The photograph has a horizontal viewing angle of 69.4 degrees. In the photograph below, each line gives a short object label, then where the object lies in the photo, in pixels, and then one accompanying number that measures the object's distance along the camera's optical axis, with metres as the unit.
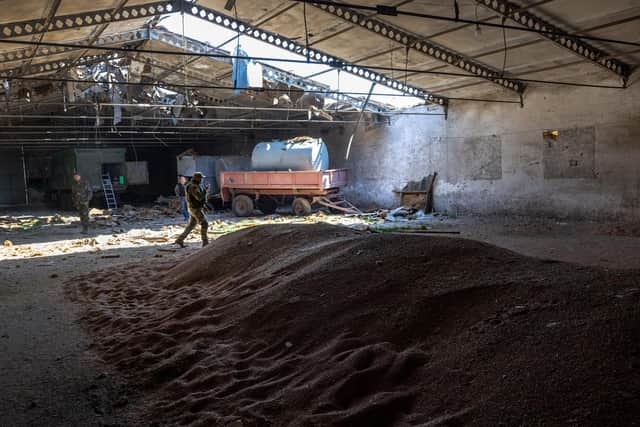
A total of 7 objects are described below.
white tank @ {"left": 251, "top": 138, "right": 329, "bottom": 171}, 18.80
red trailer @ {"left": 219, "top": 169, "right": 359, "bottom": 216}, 18.48
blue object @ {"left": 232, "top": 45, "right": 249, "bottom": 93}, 13.86
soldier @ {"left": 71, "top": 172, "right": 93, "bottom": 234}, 14.85
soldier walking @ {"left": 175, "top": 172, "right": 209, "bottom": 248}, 11.45
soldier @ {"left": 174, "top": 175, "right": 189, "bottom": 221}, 17.30
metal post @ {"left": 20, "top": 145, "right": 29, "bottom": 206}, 29.45
